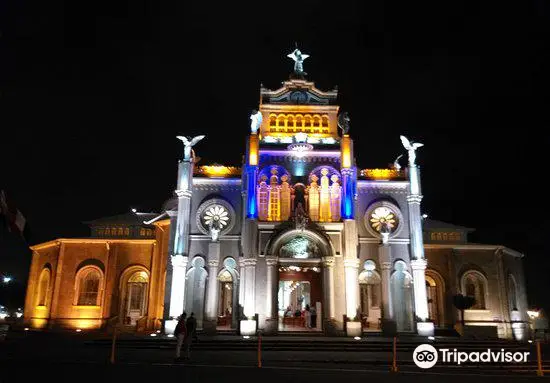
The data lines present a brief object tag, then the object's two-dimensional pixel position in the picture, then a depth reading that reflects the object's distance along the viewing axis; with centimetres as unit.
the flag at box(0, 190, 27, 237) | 1295
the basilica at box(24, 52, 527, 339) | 3064
